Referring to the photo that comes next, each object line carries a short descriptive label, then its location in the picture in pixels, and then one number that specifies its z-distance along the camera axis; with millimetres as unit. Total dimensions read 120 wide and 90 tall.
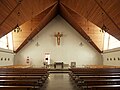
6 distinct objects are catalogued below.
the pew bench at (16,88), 3055
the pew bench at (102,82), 3773
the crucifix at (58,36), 19609
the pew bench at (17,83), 3750
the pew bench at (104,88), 2990
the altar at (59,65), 18725
